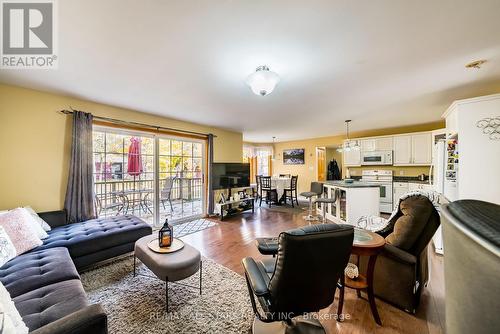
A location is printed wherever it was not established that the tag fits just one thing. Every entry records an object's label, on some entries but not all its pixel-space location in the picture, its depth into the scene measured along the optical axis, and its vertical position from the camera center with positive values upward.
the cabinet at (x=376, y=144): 5.61 +0.64
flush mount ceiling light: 2.14 +0.93
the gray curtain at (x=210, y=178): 5.15 -0.30
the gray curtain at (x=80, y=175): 3.04 -0.14
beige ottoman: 1.89 -0.94
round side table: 1.72 -0.84
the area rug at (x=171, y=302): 1.73 -1.34
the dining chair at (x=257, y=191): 7.11 -0.90
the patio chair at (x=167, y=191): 4.48 -0.55
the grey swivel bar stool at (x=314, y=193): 4.92 -0.68
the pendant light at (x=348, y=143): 6.02 +0.70
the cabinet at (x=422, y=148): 4.99 +0.45
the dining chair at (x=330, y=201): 4.24 -0.74
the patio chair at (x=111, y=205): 3.61 -0.74
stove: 5.45 -0.54
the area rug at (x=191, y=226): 3.99 -1.31
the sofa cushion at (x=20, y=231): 2.09 -0.70
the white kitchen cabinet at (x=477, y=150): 2.53 +0.20
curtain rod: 3.09 +0.82
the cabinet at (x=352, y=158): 6.12 +0.26
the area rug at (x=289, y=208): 5.81 -1.29
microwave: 5.57 +0.24
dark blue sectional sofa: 1.12 -0.92
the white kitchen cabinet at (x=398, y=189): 5.27 -0.60
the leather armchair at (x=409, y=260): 1.86 -0.88
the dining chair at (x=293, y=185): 6.63 -0.63
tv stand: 5.02 -1.12
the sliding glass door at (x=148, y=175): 3.70 -0.20
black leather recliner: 1.20 -0.68
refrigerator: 3.09 -0.06
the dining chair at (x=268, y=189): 6.66 -0.76
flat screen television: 5.25 -0.25
